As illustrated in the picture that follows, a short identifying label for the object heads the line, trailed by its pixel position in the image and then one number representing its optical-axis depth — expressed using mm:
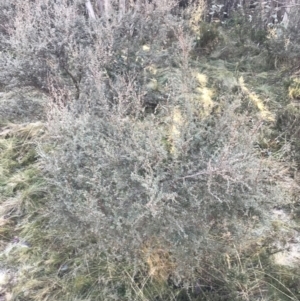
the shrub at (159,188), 2029
